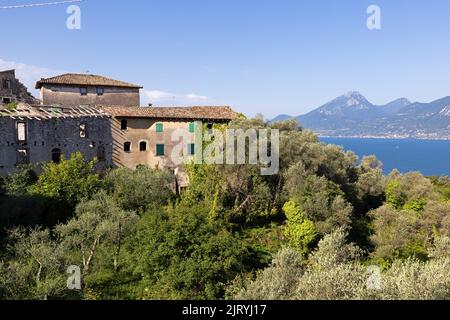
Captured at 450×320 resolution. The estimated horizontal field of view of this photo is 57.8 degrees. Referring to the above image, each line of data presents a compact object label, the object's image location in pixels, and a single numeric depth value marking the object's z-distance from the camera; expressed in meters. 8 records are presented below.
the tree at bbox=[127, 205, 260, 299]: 19.69
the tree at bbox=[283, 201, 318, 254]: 28.73
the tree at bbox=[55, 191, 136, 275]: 22.97
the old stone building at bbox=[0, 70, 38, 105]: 45.74
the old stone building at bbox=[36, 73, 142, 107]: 43.94
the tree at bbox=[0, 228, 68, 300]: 17.02
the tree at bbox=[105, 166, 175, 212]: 29.33
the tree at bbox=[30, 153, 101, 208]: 28.53
